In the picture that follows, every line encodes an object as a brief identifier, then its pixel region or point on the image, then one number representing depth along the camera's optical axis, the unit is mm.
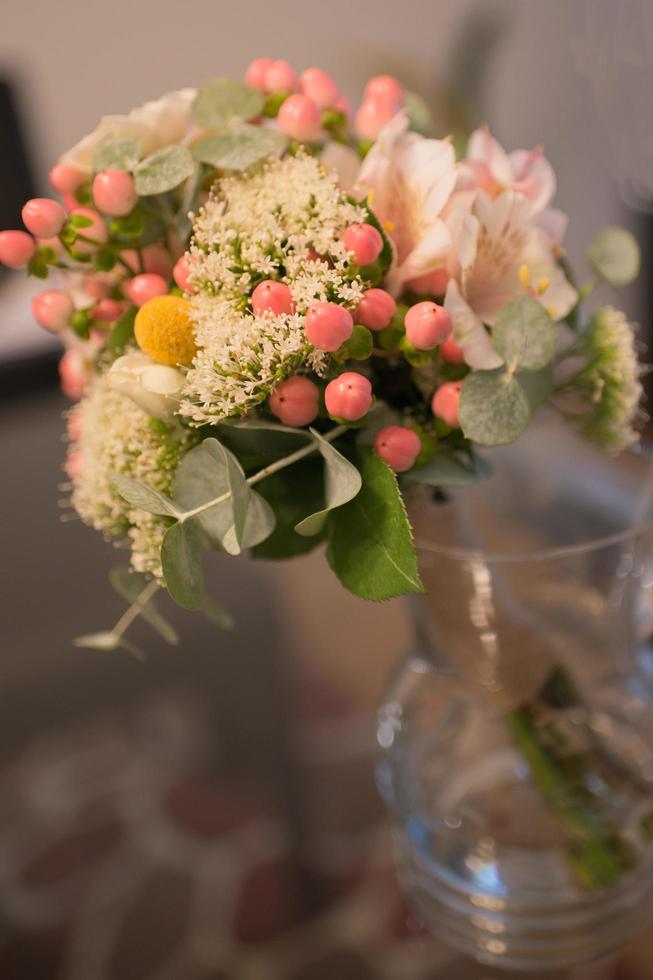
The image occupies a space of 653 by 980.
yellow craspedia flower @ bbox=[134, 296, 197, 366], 412
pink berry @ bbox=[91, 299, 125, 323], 514
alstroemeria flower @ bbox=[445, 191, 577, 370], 429
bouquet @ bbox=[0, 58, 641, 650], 397
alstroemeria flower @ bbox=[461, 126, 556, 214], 484
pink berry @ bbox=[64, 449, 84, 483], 490
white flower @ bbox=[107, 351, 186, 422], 407
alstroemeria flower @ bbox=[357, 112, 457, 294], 428
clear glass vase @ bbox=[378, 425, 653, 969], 555
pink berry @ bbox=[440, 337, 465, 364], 450
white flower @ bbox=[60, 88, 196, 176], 466
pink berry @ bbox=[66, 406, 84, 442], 508
